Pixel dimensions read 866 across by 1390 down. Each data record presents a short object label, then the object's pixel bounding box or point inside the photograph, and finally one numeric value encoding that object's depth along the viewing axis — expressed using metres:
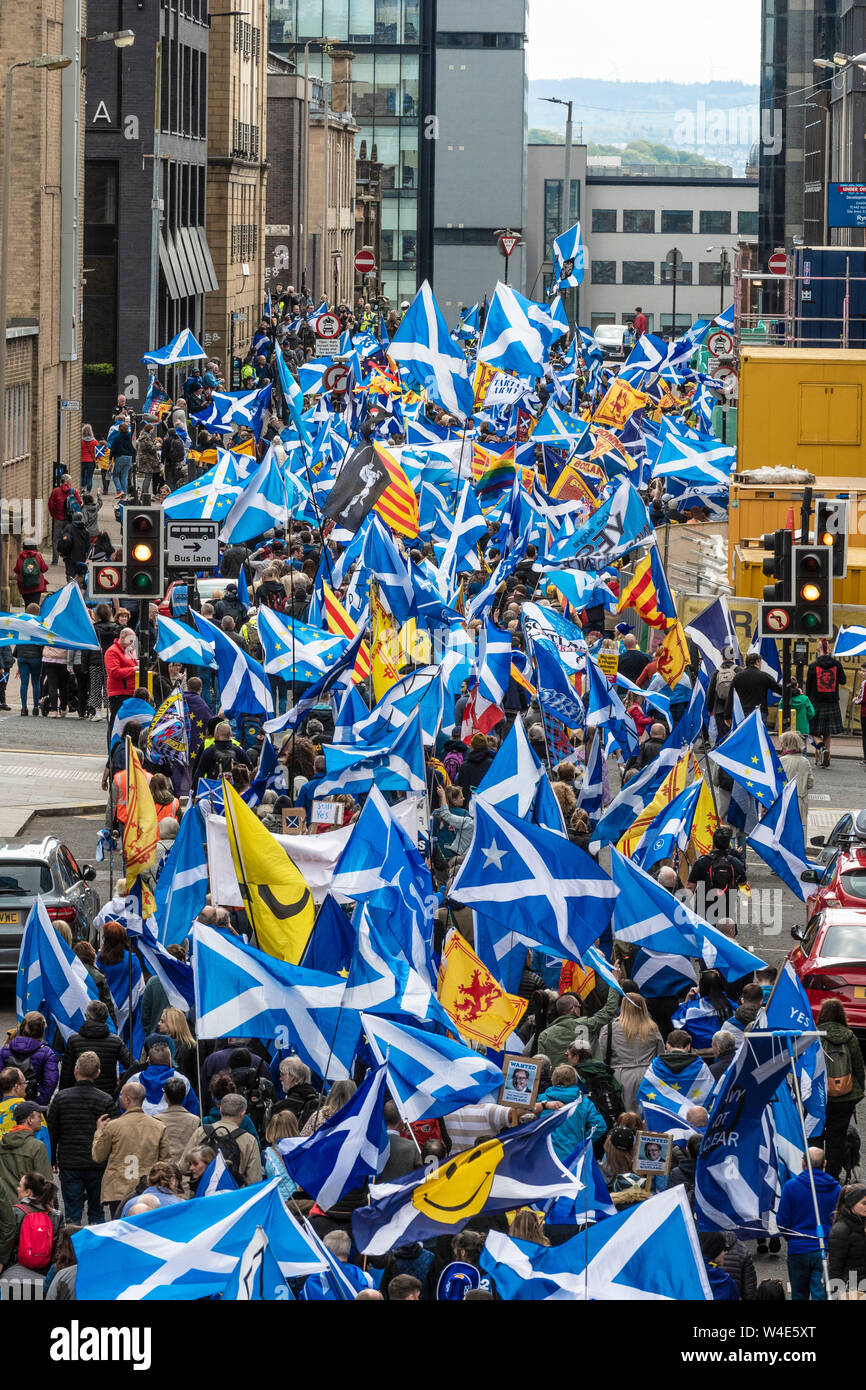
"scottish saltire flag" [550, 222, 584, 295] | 49.38
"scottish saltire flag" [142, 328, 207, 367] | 46.41
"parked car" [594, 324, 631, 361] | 90.73
